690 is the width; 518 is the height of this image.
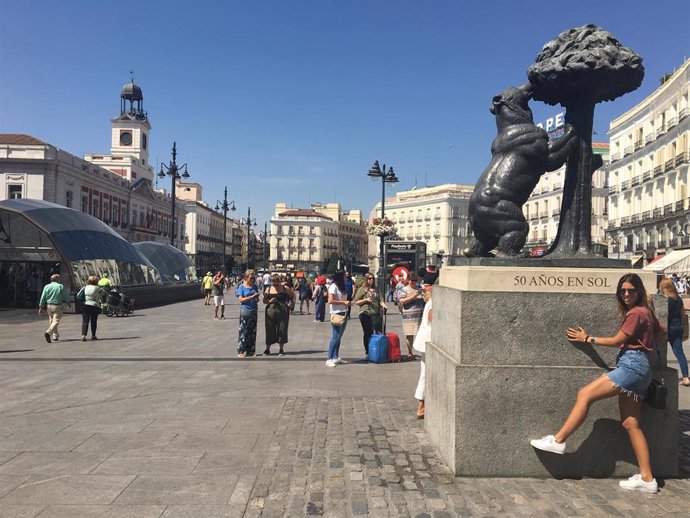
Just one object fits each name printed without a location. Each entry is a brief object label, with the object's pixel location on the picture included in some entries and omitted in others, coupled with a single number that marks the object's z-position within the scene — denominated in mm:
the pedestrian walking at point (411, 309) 9430
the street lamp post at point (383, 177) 25344
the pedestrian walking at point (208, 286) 24238
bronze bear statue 4789
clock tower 82062
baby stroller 18109
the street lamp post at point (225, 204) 45031
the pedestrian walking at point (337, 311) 8898
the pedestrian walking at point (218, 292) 17688
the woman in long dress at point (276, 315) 10078
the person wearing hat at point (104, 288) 17859
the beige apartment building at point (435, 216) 86312
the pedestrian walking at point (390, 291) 26534
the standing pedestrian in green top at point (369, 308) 10109
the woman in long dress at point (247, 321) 9805
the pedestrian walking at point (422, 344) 5539
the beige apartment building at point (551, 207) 59094
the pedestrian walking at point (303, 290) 21055
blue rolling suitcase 9273
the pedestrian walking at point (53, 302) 11656
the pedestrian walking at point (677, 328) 7492
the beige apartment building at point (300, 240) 118438
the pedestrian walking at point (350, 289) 19812
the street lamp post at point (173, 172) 32062
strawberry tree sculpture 4637
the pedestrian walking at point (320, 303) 17344
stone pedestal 3967
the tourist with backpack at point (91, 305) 11874
